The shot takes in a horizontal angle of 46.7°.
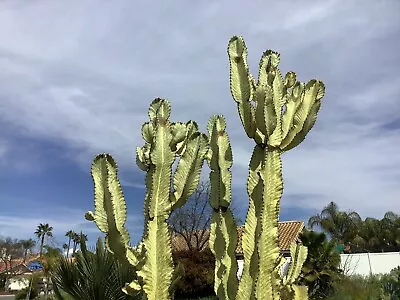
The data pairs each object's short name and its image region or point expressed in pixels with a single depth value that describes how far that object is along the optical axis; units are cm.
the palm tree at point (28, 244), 5991
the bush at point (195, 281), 2067
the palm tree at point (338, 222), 3769
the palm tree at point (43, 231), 6219
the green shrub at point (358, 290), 1352
